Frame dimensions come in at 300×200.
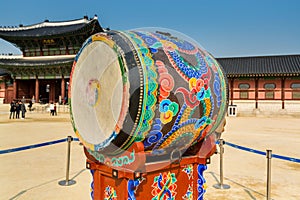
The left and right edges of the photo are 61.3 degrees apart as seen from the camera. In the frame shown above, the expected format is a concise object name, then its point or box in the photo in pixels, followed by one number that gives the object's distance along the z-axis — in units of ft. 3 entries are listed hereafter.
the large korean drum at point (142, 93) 6.79
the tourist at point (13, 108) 55.00
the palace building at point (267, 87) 74.13
